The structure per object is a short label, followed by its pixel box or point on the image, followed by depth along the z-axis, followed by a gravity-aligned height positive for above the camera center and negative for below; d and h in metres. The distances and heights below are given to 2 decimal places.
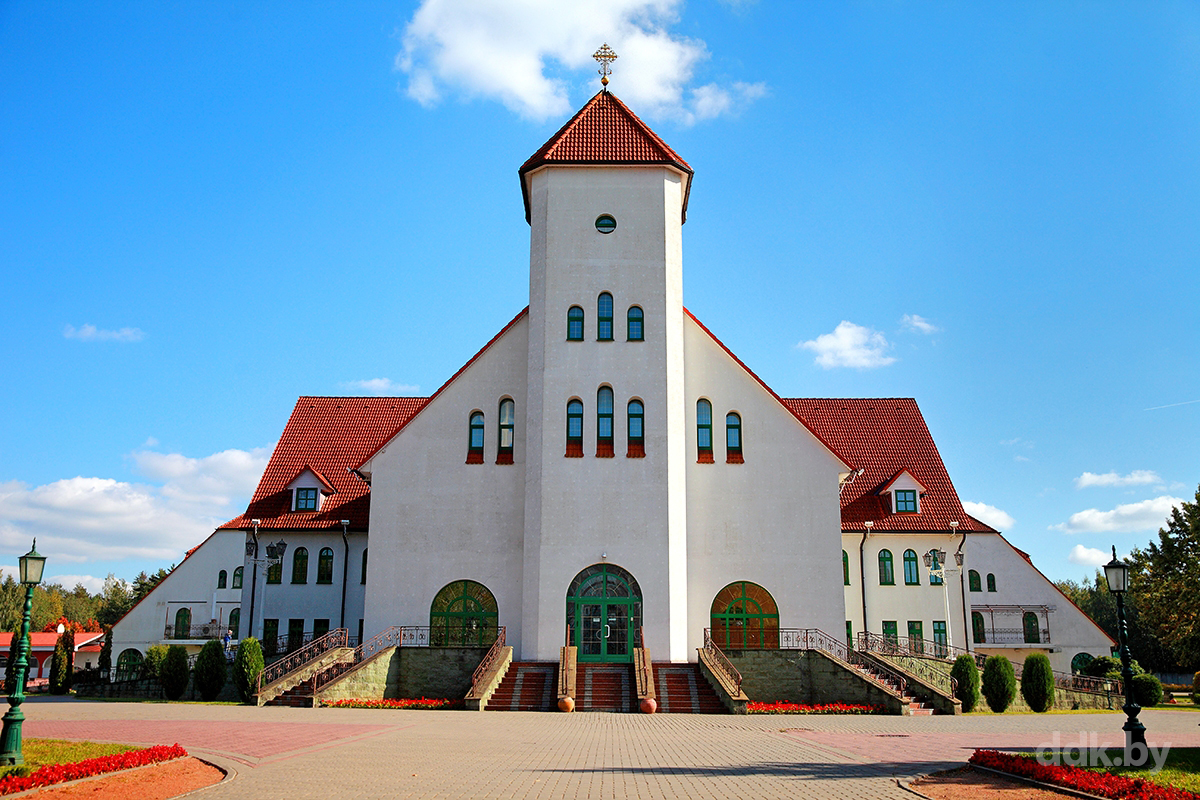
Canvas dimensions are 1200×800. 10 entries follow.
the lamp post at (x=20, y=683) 13.30 -1.11
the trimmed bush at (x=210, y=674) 31.36 -2.16
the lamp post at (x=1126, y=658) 14.67 -0.69
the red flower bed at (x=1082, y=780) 11.44 -2.15
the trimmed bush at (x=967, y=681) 29.22 -2.08
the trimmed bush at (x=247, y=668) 28.31 -1.78
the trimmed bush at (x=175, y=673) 32.06 -2.19
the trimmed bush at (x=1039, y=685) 30.67 -2.29
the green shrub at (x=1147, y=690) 34.31 -2.72
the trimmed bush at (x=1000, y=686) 30.05 -2.27
